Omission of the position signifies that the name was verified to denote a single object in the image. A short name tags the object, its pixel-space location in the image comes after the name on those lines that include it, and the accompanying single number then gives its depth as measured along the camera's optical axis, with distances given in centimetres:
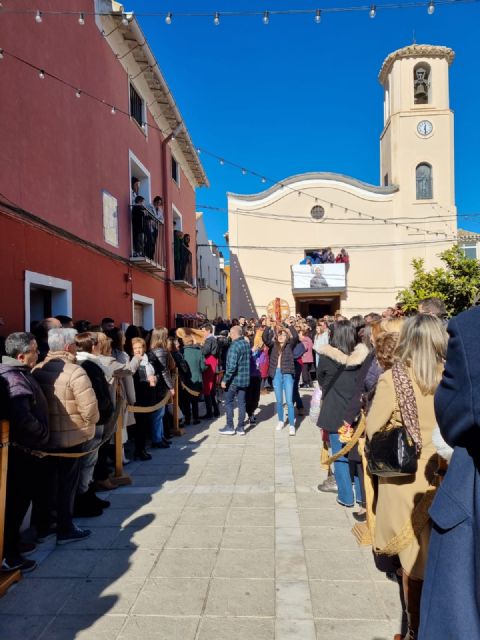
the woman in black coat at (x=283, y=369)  847
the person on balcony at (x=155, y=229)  1181
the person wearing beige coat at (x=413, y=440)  260
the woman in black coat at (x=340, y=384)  493
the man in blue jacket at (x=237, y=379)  839
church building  2545
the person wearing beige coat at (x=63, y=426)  415
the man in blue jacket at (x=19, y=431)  364
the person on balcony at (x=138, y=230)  1127
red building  645
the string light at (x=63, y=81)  644
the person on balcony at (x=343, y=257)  2627
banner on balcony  2606
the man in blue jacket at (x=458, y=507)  133
